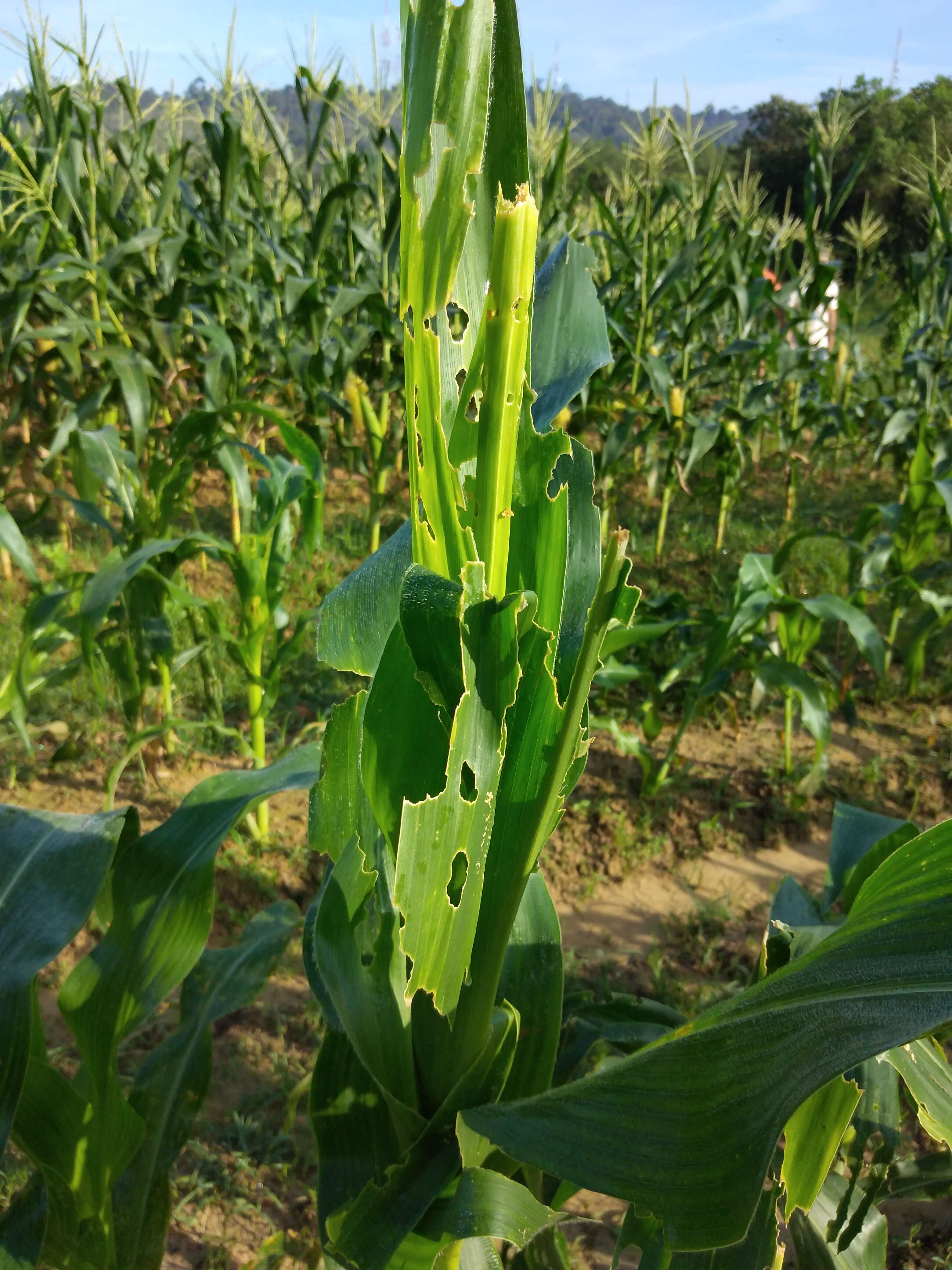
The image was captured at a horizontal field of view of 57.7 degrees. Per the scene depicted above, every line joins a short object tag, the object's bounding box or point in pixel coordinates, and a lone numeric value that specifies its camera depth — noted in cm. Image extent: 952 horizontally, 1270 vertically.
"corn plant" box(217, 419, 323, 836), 203
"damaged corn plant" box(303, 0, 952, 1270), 56
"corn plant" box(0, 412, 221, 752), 201
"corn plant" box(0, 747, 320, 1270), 94
